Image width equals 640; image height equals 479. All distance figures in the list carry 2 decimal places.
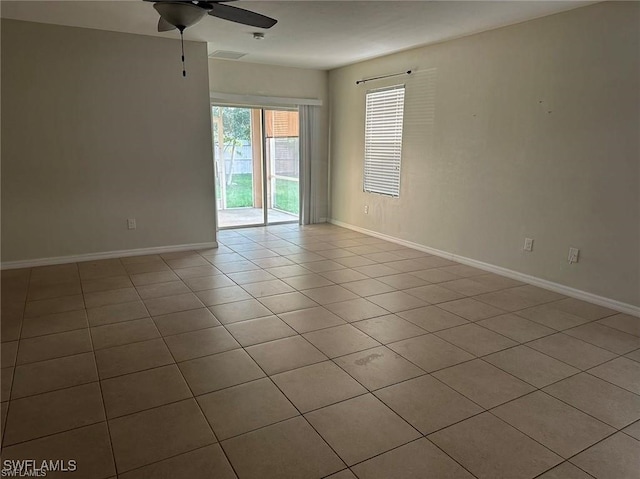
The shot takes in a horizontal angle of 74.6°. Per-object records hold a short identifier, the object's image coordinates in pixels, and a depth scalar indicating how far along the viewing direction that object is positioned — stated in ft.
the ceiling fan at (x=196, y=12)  8.33
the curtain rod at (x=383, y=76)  16.95
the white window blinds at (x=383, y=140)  17.93
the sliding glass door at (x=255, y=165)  20.85
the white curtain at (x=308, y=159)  21.77
